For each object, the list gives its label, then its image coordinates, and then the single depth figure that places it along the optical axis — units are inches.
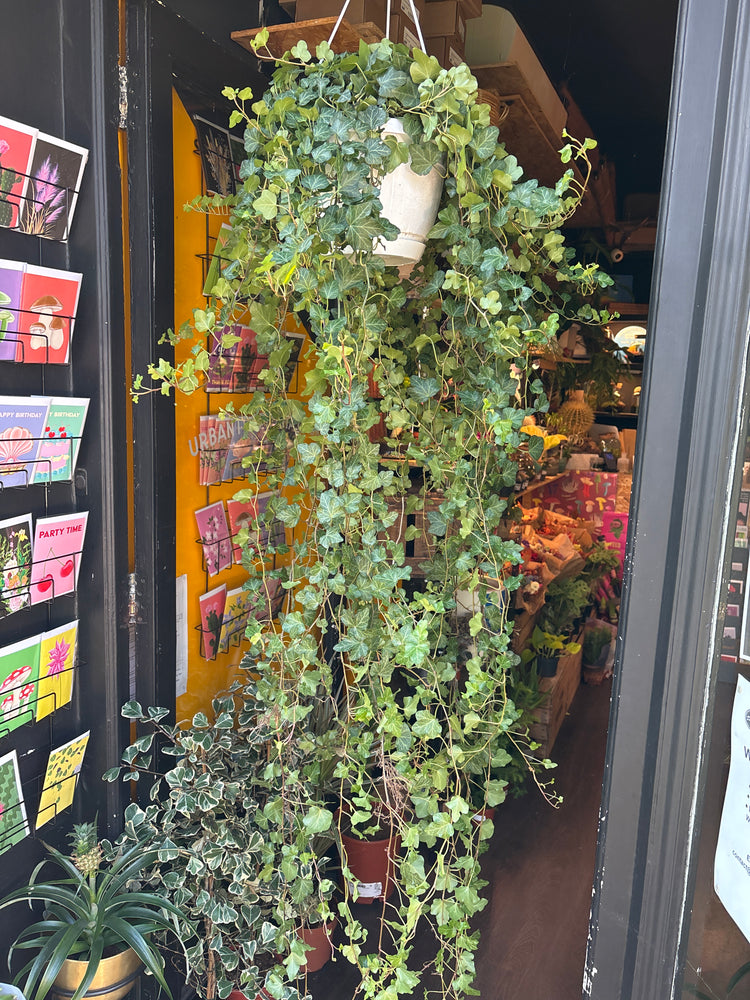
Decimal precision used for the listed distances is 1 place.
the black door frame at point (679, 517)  37.1
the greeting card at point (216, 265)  56.9
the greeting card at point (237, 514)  84.1
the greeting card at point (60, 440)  58.5
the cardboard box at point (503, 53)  81.0
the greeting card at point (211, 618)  80.7
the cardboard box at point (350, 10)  68.3
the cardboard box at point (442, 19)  74.2
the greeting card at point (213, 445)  78.5
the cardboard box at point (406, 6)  73.7
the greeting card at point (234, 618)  84.4
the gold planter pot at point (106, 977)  58.6
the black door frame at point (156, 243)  64.5
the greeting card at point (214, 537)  79.3
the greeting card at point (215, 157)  73.4
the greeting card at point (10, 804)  56.8
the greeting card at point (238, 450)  82.7
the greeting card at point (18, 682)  56.2
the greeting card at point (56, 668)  60.7
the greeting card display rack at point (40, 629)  56.0
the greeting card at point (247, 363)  82.5
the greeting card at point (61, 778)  61.9
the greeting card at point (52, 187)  55.3
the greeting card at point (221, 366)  77.9
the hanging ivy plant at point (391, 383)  47.8
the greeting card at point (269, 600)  66.9
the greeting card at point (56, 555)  59.4
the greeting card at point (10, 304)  53.2
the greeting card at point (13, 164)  52.1
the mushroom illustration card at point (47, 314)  55.8
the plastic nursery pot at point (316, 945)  84.1
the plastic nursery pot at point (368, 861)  93.7
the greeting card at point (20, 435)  54.2
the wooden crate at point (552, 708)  140.8
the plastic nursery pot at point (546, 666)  143.4
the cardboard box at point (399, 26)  71.7
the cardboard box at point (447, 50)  73.9
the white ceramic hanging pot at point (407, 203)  49.8
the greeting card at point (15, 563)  55.3
